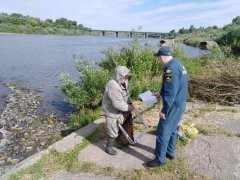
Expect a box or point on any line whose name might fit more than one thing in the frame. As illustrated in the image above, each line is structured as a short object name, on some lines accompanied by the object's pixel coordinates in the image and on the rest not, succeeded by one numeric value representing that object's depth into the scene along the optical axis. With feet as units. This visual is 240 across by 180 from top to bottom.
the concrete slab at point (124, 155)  10.02
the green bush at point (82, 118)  16.00
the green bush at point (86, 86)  18.79
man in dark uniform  8.73
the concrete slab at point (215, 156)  9.38
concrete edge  9.93
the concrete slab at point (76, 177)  9.35
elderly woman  9.94
